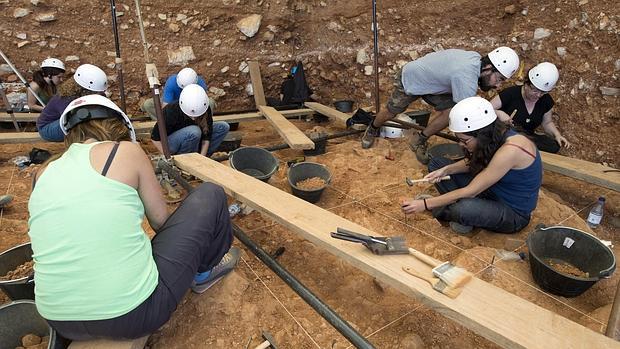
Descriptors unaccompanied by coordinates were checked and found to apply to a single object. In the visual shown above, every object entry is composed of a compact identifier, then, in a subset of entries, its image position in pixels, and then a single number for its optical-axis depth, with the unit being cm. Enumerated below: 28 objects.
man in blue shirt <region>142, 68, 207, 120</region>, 413
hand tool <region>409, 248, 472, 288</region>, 147
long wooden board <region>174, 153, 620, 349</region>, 128
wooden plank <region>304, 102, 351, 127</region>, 498
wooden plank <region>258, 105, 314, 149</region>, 366
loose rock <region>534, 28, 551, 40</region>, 412
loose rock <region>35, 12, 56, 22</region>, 496
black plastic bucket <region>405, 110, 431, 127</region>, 477
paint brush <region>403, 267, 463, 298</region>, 143
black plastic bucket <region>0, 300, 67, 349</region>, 160
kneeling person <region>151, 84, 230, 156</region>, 330
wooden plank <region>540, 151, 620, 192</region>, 305
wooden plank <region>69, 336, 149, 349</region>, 145
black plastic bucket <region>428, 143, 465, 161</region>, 400
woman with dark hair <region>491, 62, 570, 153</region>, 339
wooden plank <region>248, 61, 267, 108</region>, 598
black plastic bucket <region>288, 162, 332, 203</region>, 308
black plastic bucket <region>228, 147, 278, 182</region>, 345
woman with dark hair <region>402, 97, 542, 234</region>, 238
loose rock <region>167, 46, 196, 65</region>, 576
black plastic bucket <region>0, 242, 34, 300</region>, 177
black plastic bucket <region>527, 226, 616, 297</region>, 205
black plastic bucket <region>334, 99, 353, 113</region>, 579
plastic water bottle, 293
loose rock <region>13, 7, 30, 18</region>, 483
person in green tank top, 126
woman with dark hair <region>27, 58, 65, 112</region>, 441
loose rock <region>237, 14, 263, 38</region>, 614
